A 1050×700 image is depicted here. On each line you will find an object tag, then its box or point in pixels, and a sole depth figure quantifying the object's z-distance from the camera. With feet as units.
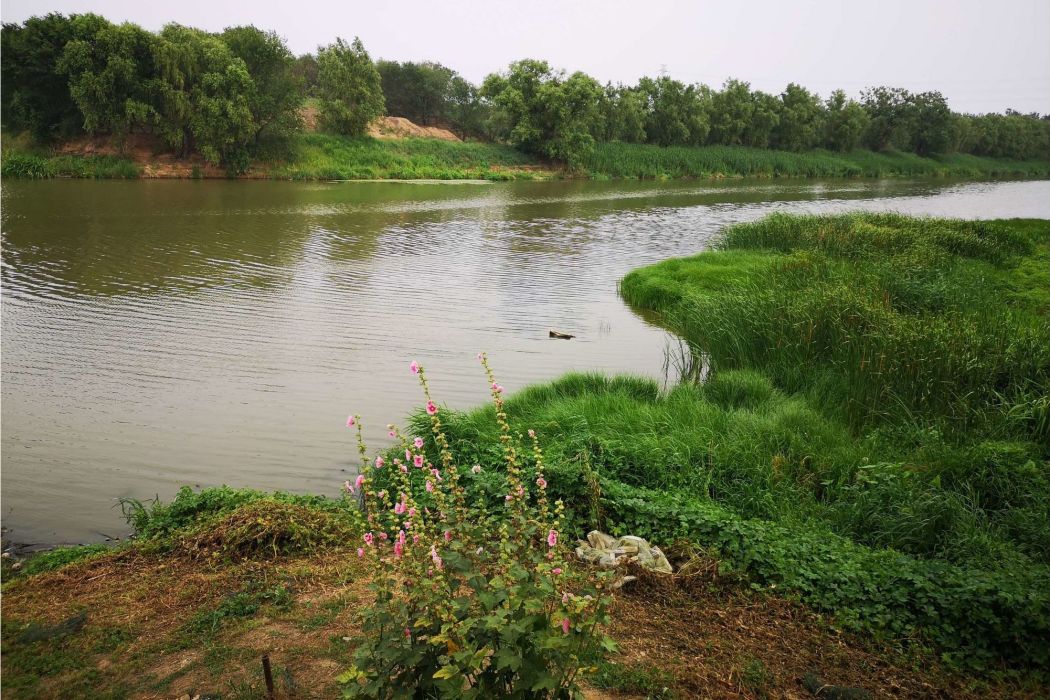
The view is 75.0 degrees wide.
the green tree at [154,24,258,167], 122.93
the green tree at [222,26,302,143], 138.31
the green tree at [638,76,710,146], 217.56
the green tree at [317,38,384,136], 158.10
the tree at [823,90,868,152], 251.80
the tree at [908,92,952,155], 266.16
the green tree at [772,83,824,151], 247.09
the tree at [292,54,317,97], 224.74
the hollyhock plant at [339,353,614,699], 8.66
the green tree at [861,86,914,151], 266.90
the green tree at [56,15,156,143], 118.01
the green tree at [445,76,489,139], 218.18
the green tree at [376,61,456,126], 217.36
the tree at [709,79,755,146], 233.35
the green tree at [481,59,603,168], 172.96
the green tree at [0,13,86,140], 122.52
